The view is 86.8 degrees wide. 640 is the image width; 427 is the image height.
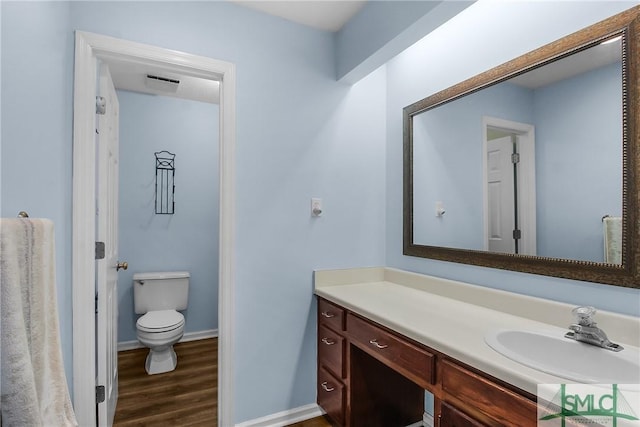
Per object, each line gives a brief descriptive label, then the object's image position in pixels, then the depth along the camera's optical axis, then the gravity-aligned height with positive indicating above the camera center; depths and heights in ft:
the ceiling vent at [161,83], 9.38 +3.94
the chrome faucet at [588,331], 3.60 -1.22
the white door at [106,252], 5.65 -0.57
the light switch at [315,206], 6.99 +0.28
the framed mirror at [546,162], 3.86 +0.82
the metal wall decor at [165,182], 10.80 +1.23
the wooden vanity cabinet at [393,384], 3.30 -2.05
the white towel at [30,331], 2.16 -0.77
